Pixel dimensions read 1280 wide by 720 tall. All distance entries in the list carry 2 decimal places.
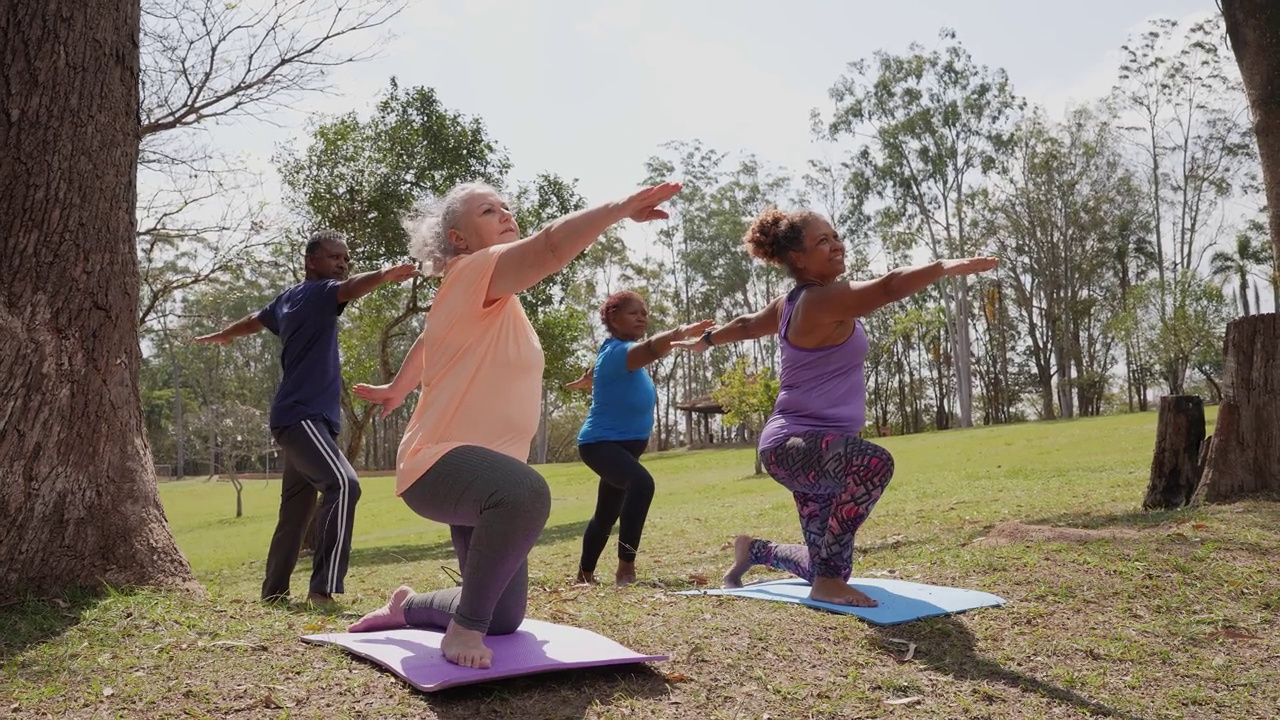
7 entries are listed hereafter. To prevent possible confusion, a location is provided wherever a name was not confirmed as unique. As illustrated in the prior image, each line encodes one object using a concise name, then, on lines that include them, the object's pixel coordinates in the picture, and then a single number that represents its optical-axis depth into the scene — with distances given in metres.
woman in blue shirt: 6.48
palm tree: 50.25
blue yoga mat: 4.68
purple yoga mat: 3.44
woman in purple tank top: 4.64
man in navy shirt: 5.33
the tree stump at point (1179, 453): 7.91
